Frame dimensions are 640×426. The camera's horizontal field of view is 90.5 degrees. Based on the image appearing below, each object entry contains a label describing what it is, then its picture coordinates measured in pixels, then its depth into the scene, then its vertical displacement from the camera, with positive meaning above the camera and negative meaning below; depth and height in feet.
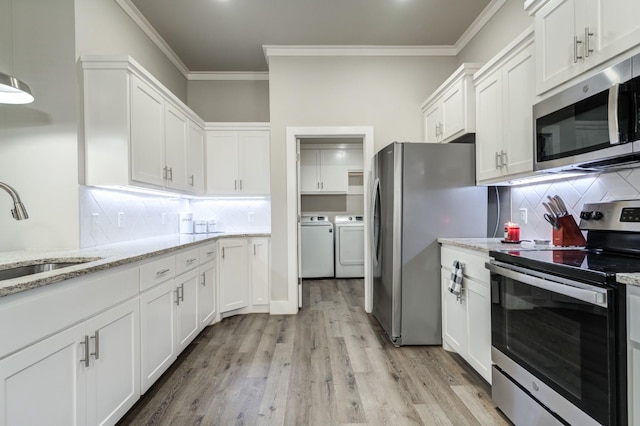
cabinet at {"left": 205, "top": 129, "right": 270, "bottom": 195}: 12.23 +1.98
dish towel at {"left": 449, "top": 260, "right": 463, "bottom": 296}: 7.24 -1.56
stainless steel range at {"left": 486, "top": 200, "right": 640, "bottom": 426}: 3.58 -1.56
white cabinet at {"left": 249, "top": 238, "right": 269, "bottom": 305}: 11.41 -2.09
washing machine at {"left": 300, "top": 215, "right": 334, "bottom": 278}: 17.69 -1.99
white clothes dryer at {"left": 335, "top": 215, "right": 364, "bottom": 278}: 17.66 -2.09
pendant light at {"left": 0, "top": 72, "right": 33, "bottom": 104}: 5.06 +2.11
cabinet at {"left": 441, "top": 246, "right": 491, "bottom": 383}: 6.38 -2.25
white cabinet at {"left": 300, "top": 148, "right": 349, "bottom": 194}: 18.76 +2.41
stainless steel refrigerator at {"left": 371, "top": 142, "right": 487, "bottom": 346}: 8.49 -0.22
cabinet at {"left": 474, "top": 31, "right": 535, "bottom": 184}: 6.44 +2.21
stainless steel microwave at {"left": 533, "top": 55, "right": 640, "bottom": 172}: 4.14 +1.31
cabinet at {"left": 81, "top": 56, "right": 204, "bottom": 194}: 7.11 +2.14
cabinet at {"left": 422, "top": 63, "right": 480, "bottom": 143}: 8.46 +3.07
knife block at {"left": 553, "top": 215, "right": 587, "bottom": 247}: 5.96 -0.42
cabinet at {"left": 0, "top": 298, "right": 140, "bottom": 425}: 3.49 -2.13
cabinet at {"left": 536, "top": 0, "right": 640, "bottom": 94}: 4.26 +2.67
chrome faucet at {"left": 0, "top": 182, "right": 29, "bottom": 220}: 5.30 +0.11
